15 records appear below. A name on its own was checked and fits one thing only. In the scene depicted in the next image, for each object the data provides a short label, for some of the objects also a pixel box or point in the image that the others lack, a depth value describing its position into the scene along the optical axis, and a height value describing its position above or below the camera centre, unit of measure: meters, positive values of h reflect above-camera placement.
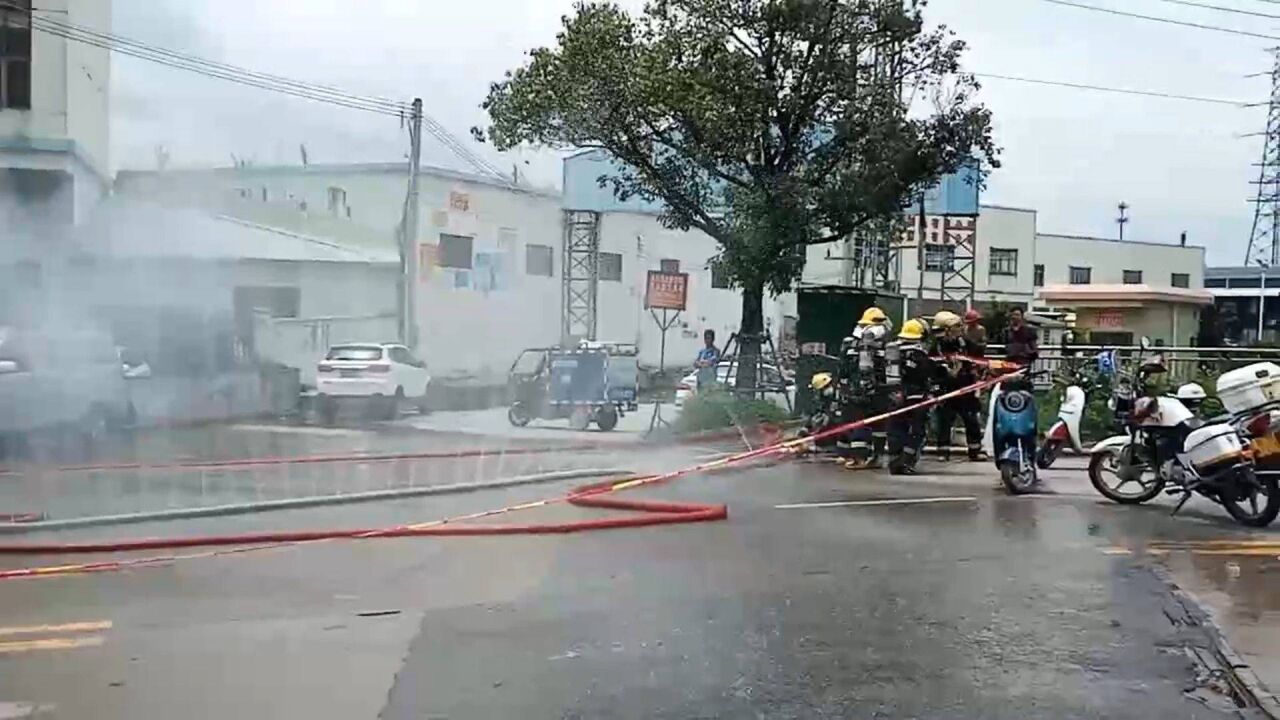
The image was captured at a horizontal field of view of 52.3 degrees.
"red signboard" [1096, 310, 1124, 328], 36.81 +0.65
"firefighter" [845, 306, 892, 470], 14.10 -0.54
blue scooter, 12.01 -0.92
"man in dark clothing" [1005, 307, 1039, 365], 13.92 -0.03
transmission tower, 43.83 +5.17
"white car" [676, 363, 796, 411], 18.34 -0.73
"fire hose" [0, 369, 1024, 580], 8.91 -1.56
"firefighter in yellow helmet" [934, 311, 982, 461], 14.29 -0.38
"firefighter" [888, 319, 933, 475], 13.66 -0.63
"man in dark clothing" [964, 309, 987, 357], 14.55 +0.02
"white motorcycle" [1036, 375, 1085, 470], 12.94 -0.85
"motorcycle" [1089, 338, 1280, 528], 10.09 -0.97
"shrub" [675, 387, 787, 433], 18.03 -1.10
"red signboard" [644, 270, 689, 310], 23.25 +0.73
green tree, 17.62 +3.11
